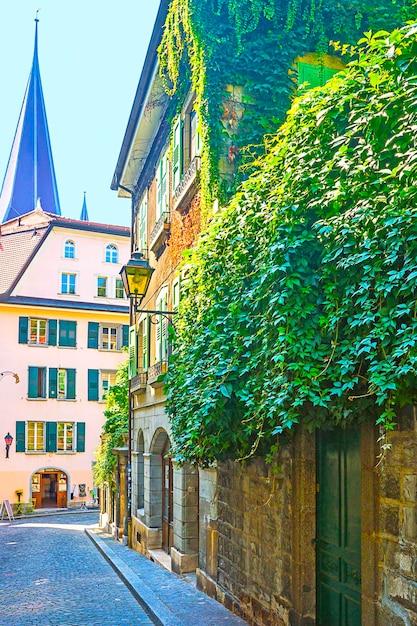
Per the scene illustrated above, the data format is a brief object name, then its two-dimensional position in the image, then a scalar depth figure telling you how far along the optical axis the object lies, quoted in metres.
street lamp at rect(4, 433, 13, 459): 36.69
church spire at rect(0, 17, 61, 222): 62.84
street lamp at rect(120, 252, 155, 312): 11.47
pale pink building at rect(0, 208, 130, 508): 37.94
